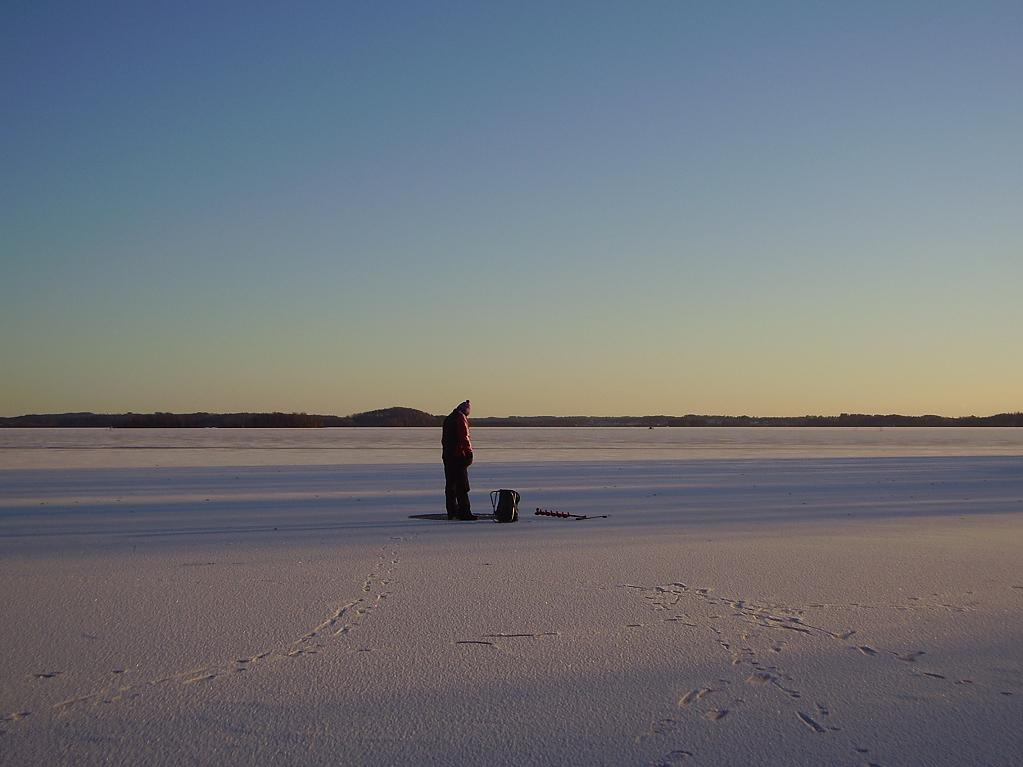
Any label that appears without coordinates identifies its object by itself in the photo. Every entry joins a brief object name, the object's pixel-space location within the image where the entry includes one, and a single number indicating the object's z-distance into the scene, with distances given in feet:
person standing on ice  35.29
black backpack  33.83
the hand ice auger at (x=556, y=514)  34.68
